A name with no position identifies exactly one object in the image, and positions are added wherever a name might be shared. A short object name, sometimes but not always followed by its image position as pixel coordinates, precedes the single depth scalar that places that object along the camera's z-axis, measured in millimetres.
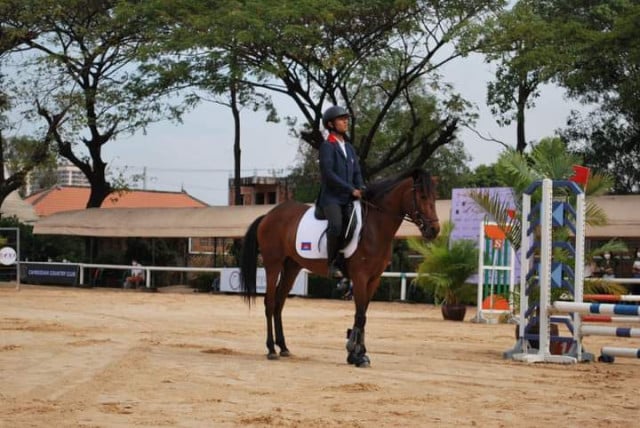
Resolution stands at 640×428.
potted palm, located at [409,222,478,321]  21016
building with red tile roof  77312
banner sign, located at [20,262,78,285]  35812
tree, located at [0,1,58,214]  39747
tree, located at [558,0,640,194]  32562
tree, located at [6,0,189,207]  39250
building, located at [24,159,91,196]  45869
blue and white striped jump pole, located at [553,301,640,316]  10914
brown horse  11211
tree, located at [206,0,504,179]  33875
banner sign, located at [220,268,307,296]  30303
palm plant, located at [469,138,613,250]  13711
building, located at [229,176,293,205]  71356
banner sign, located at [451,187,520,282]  26578
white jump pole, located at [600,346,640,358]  11555
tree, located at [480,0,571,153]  33844
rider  11336
